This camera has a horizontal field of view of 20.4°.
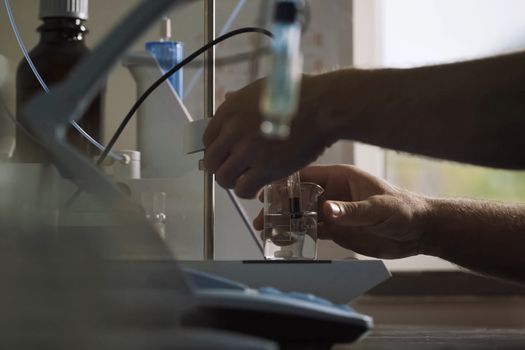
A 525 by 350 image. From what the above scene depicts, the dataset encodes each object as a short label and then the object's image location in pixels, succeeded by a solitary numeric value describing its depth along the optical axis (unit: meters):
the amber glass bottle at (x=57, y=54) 1.46
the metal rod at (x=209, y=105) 1.42
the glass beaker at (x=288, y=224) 1.37
